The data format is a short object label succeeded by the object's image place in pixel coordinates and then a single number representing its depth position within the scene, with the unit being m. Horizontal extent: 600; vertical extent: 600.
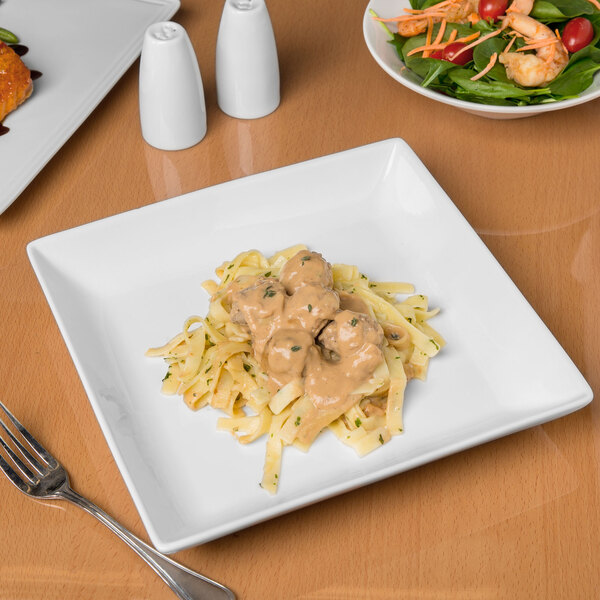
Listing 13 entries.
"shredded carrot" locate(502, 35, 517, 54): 2.09
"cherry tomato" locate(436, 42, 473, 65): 2.13
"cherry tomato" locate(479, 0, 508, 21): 2.16
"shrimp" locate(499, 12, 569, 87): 2.05
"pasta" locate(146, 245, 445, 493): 1.46
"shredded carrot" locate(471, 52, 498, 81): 2.06
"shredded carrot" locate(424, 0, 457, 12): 2.20
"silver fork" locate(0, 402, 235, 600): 1.34
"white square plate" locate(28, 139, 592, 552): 1.41
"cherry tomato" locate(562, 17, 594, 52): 2.10
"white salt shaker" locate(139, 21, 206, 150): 1.99
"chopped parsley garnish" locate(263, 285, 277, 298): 1.53
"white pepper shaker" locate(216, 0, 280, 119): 2.06
